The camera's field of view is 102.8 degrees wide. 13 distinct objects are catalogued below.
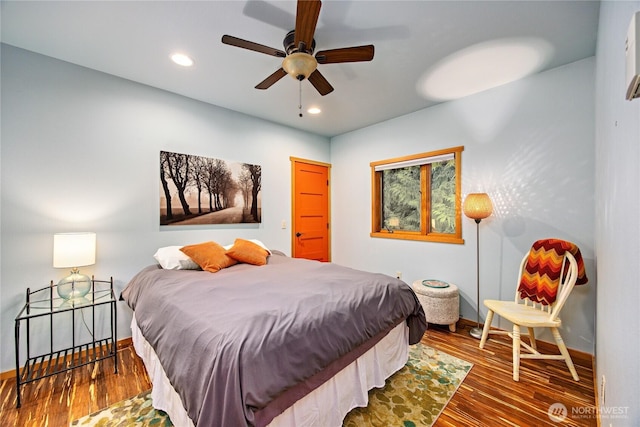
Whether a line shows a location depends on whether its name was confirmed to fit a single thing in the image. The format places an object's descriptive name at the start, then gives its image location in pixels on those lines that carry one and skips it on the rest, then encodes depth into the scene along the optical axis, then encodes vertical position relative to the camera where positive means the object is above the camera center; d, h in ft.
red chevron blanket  7.03 -1.74
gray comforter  3.59 -2.14
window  10.55 +0.58
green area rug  5.32 -4.44
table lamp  6.67 -1.29
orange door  13.37 -0.04
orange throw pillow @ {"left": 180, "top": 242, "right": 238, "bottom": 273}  8.16 -1.56
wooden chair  6.63 -2.90
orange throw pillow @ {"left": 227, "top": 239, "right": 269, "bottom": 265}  8.91 -1.57
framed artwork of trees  9.34 +0.75
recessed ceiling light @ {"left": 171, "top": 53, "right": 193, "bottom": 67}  7.29 +4.39
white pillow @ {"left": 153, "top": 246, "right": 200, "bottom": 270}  8.13 -1.64
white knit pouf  9.24 -3.50
